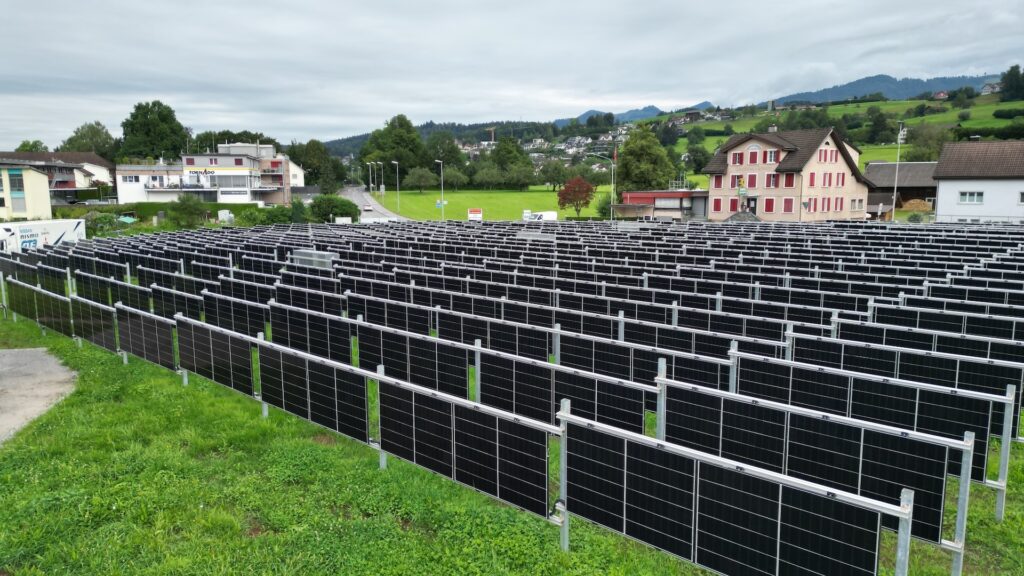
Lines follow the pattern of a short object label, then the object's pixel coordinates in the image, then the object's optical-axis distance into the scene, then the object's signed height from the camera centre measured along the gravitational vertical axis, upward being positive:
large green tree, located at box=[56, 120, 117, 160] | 156.00 +11.34
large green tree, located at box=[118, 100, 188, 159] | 138.12 +11.15
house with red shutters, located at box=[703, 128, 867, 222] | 72.06 +1.41
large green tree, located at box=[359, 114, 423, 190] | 152.88 +9.48
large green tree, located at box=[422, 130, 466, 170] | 158.62 +8.85
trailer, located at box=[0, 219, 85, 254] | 33.03 -2.35
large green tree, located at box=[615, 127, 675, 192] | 99.12 +3.89
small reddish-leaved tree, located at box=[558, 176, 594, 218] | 95.50 -0.63
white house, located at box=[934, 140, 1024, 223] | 60.28 +0.64
